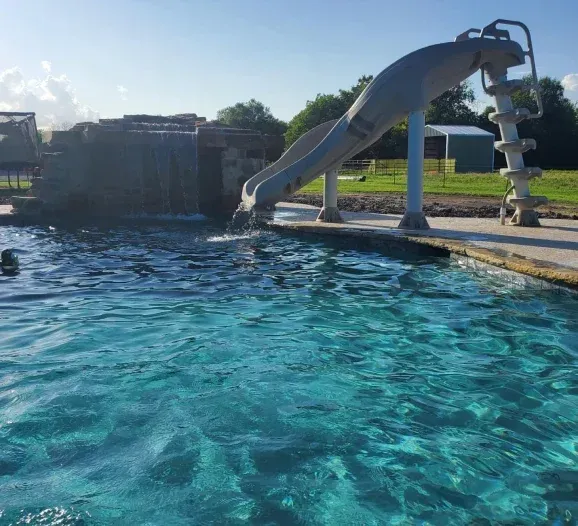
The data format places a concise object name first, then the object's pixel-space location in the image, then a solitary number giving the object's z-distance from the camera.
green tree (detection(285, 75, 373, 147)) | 66.75
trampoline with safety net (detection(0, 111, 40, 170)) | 23.53
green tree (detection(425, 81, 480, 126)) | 57.31
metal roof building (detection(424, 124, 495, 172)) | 41.88
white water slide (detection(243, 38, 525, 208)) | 11.22
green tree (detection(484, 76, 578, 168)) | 46.66
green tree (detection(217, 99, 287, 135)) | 82.88
